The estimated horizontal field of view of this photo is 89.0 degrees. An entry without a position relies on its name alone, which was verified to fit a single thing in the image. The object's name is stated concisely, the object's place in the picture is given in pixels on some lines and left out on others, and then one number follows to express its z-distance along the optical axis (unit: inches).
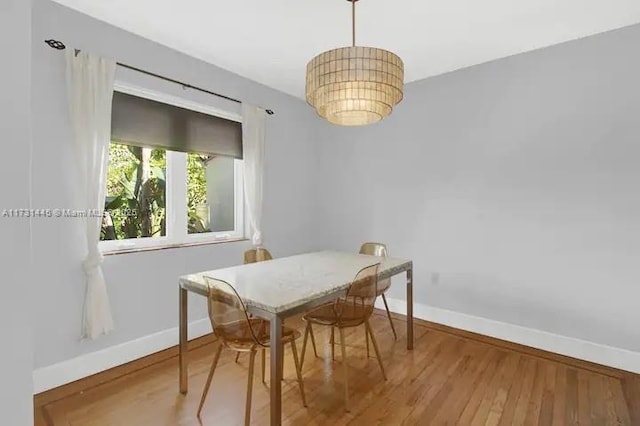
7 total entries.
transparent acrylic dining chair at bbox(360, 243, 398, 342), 121.6
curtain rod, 83.8
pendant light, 71.0
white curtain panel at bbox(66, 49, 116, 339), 87.2
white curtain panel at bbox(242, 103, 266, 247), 130.6
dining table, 62.6
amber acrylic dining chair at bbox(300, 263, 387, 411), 81.4
